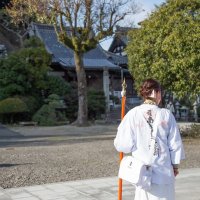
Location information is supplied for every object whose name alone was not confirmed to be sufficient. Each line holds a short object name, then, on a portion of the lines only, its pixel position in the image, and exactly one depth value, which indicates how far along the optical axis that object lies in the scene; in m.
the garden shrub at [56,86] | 27.64
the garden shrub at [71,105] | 27.44
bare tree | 21.28
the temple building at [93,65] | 32.22
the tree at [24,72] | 25.52
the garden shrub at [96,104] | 27.83
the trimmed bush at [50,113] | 24.63
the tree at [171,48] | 13.29
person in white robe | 4.00
